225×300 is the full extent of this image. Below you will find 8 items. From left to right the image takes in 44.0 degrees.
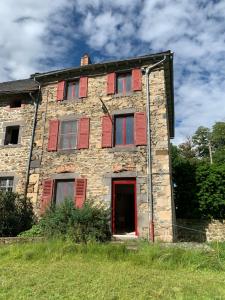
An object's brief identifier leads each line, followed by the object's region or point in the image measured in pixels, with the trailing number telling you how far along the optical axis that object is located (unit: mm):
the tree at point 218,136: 31344
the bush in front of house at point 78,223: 8480
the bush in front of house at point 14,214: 10133
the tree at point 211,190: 11938
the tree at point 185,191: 12344
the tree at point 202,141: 32594
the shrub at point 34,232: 9922
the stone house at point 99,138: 10188
